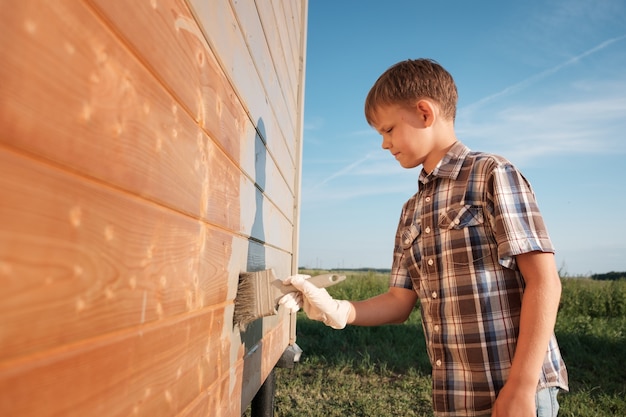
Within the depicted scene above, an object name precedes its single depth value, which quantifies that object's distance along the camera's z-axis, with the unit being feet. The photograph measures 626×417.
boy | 4.47
